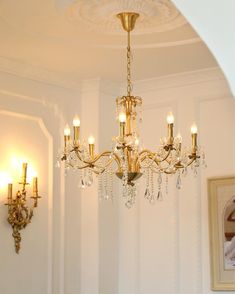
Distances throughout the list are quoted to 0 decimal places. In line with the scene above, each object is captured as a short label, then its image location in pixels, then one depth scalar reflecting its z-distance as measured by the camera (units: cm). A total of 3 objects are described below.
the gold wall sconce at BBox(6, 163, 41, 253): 445
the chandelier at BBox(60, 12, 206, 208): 330
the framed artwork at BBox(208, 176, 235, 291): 459
